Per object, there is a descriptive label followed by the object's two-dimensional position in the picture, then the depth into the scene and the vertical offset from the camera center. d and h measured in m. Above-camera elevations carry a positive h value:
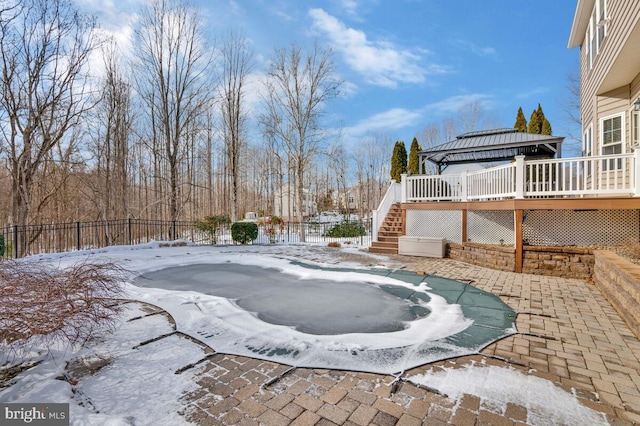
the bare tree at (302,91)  13.72 +5.90
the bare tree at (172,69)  12.76 +6.66
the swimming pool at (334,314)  2.89 -1.43
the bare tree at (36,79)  9.71 +4.88
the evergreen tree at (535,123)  16.41 +4.99
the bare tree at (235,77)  14.80 +7.08
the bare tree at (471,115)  25.25 +8.47
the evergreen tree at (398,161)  18.86 +3.34
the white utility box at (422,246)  8.56 -1.08
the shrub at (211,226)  13.18 -0.60
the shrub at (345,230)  14.10 -0.92
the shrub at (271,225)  13.64 -0.76
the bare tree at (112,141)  13.08 +3.57
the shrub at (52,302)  2.16 -0.73
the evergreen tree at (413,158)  19.59 +3.62
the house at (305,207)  34.25 +0.68
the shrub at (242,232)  12.48 -0.84
